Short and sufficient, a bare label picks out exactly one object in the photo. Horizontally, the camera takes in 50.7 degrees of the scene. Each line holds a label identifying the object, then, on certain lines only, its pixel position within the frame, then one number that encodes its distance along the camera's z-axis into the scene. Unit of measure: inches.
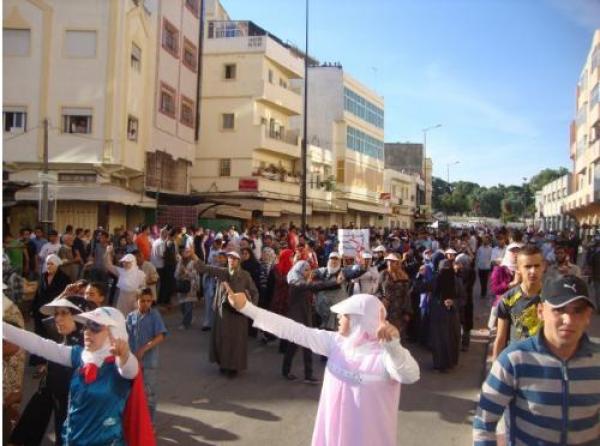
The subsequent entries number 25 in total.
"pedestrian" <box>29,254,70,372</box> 321.7
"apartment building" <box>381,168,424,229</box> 2482.2
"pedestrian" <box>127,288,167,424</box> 230.8
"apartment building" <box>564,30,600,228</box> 1574.8
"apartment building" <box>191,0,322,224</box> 1414.9
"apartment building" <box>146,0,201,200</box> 1093.8
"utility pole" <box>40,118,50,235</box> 481.1
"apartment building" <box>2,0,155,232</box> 925.2
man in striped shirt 113.3
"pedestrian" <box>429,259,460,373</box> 346.6
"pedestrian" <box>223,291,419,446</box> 148.8
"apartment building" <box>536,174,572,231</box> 2123.3
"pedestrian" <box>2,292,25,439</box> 185.2
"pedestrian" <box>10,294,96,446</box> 184.4
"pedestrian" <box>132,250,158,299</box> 375.2
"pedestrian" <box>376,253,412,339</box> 347.3
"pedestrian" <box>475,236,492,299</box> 662.5
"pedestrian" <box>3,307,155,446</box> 151.6
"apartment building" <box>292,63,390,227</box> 1887.3
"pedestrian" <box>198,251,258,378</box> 326.3
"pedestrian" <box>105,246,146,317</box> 351.9
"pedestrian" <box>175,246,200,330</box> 454.9
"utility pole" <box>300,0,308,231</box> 996.6
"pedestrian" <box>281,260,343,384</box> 321.7
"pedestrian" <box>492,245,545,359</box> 187.3
